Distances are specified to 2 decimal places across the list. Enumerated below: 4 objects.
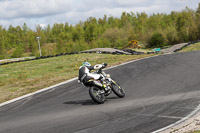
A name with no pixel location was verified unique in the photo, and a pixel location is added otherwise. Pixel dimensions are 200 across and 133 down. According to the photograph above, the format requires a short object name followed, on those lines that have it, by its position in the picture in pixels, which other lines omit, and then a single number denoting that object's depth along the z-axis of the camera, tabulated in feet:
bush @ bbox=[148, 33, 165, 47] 521.24
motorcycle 63.16
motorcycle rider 64.39
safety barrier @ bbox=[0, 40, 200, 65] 239.46
